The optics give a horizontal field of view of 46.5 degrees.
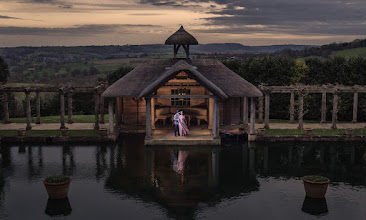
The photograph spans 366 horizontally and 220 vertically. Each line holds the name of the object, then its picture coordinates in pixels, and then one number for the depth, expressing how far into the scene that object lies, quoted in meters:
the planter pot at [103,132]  32.59
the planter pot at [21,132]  32.84
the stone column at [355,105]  37.81
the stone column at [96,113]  35.50
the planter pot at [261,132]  33.09
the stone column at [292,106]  38.08
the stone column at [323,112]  38.88
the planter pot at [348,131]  33.09
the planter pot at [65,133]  32.52
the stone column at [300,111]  35.88
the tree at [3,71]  48.29
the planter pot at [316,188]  19.95
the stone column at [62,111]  35.59
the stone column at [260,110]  39.41
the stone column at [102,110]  37.72
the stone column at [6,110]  38.16
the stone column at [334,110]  36.00
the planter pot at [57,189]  19.67
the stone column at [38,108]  38.33
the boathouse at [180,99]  31.33
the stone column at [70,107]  37.19
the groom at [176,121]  32.22
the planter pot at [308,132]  32.98
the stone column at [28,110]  35.84
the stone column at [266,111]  36.19
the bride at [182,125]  32.00
